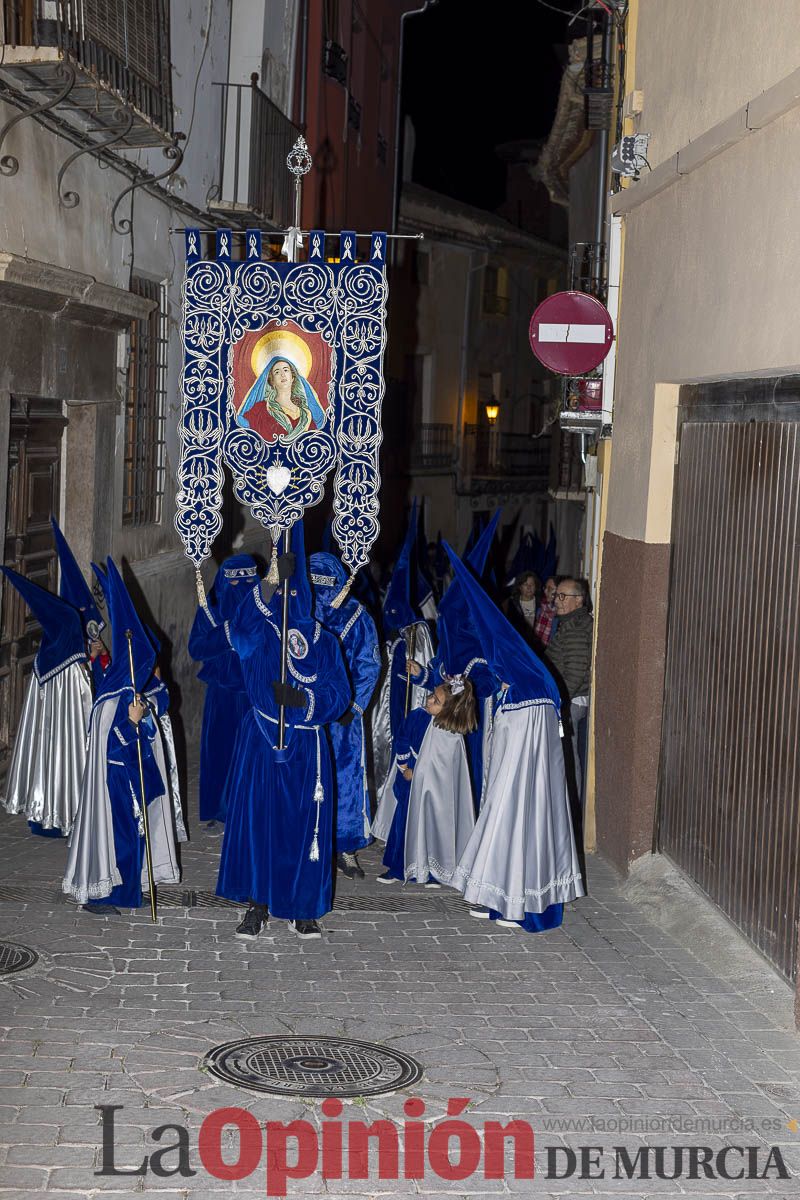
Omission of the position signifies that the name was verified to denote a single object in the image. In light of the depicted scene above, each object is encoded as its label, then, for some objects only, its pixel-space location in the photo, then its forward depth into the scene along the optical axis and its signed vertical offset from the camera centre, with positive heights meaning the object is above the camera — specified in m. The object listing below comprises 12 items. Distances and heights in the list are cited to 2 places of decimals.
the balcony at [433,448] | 31.22 +0.69
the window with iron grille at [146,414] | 13.66 +0.51
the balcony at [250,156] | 15.18 +3.38
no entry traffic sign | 10.81 +1.13
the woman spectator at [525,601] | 15.69 -1.31
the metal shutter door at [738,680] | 7.53 -1.07
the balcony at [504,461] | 34.16 +0.52
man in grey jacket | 11.27 -1.29
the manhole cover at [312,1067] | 6.27 -2.62
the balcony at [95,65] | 9.44 +2.81
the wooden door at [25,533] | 11.21 -0.56
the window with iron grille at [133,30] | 10.41 +3.25
